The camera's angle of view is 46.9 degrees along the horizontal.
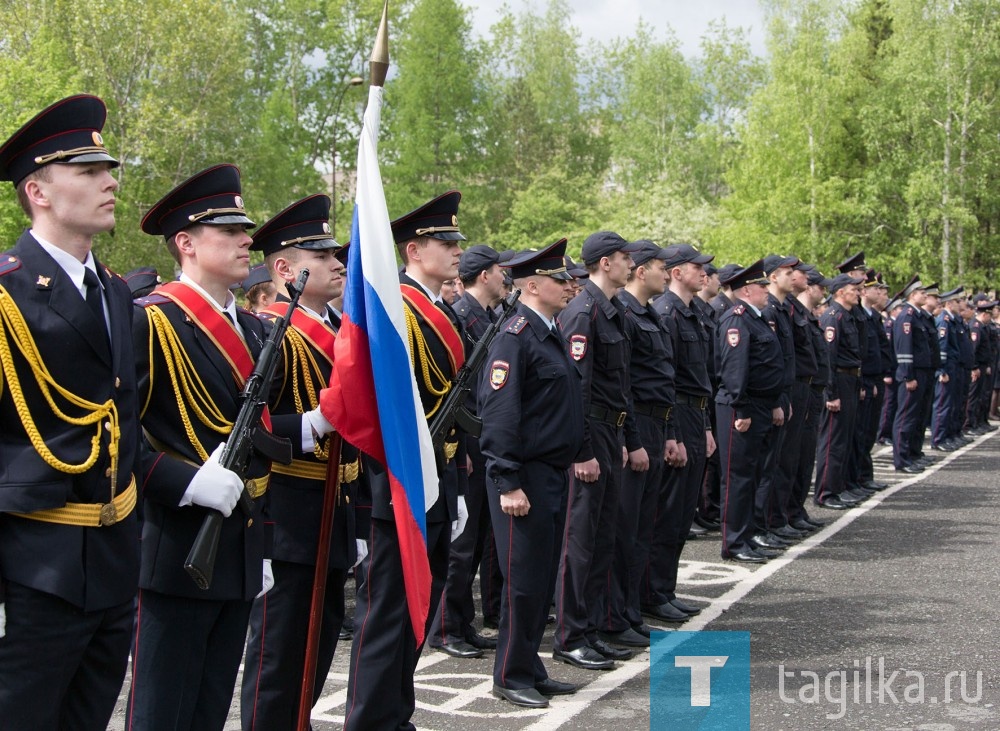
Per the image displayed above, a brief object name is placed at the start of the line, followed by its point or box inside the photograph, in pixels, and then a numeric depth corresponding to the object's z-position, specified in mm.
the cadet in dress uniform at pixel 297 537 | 4332
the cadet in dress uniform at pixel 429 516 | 4727
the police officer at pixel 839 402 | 12258
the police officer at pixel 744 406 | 9547
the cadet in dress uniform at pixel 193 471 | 3613
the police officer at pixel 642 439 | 7172
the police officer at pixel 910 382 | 15586
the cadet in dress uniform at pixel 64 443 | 3088
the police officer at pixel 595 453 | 6582
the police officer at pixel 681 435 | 7812
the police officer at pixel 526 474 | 5773
